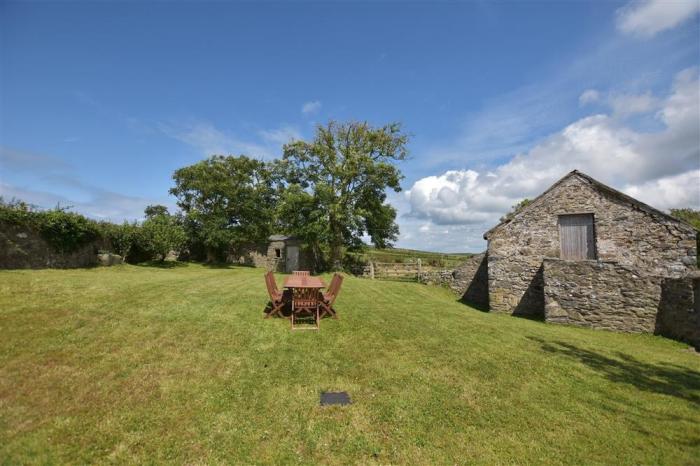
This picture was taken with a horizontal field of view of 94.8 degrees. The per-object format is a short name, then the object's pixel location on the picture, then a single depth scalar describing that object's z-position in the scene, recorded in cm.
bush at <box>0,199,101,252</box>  1523
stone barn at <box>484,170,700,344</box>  1153
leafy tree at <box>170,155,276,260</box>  3067
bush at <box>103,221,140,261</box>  2138
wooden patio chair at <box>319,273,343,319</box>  916
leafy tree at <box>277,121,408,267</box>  2555
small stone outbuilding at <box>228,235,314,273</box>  3031
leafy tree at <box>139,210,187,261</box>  2468
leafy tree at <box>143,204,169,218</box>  4034
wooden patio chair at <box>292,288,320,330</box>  869
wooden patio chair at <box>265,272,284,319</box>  903
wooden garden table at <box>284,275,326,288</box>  884
